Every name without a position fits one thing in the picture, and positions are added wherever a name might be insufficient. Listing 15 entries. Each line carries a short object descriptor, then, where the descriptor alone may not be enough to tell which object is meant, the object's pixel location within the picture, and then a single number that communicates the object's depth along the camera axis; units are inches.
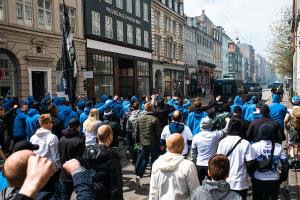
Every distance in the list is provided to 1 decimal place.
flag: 506.9
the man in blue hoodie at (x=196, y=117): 330.0
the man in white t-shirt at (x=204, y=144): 232.7
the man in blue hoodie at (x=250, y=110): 375.1
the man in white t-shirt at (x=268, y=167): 199.9
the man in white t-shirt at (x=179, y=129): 281.0
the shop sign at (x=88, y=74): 657.6
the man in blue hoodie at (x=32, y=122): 337.7
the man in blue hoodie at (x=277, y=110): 350.6
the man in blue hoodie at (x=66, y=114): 389.4
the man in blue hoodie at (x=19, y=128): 352.8
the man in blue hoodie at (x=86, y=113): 380.7
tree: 1507.1
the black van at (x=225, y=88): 1125.7
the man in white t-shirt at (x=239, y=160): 194.9
